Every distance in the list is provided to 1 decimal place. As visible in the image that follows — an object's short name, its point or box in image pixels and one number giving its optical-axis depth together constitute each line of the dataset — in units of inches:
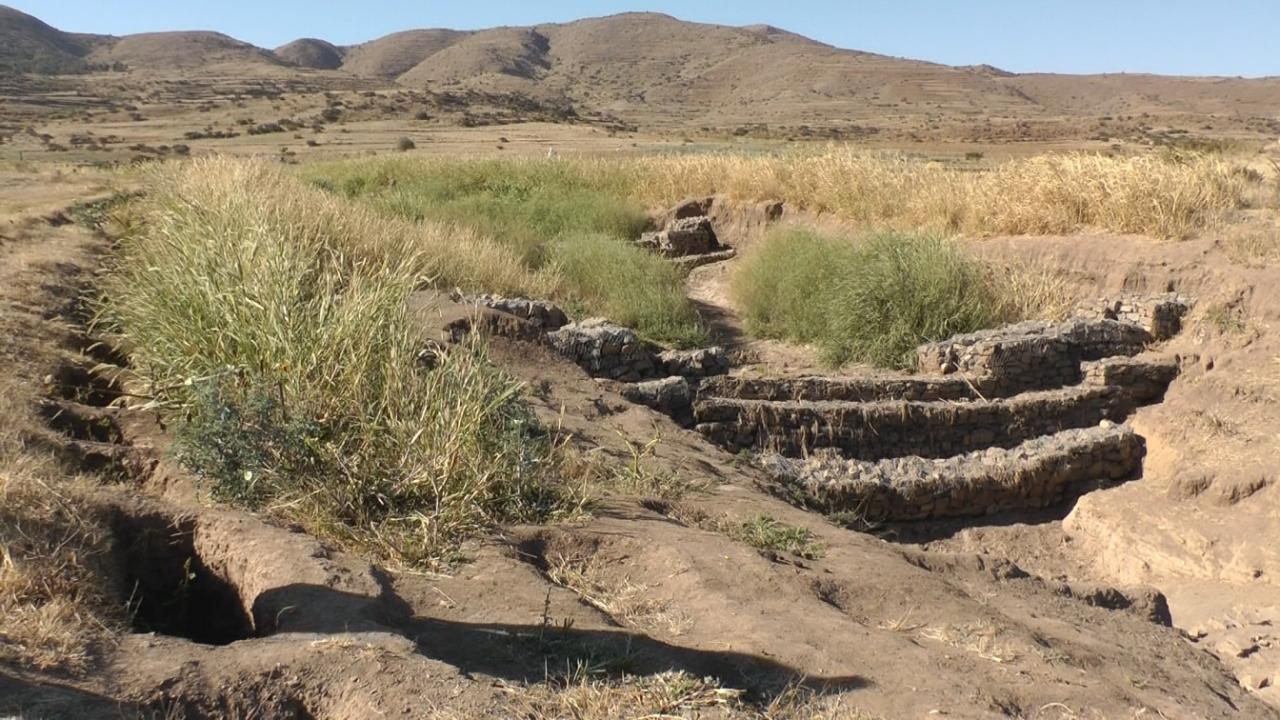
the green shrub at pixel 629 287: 480.7
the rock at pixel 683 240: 650.8
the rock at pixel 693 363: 366.6
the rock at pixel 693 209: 723.4
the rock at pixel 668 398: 325.4
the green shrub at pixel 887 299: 424.5
